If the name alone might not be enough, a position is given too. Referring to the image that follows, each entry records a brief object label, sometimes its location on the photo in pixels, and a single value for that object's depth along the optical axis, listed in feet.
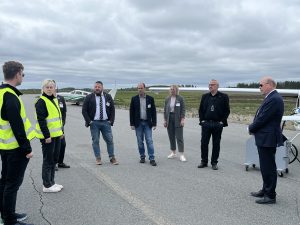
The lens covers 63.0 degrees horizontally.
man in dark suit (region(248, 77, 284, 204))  12.19
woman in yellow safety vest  13.10
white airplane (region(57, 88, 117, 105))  92.97
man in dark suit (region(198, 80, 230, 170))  17.69
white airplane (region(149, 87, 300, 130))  19.46
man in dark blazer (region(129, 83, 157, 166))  19.02
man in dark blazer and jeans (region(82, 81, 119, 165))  18.28
